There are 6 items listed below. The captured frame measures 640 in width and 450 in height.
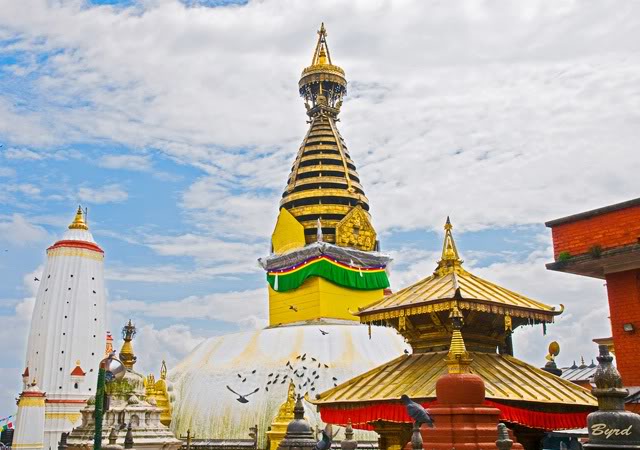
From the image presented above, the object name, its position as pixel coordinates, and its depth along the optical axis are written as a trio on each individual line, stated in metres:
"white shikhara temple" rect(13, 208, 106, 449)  33.06
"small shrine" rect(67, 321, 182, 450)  17.53
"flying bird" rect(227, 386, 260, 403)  26.53
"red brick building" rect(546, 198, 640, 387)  12.99
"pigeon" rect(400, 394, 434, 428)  8.62
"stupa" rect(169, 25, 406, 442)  26.61
